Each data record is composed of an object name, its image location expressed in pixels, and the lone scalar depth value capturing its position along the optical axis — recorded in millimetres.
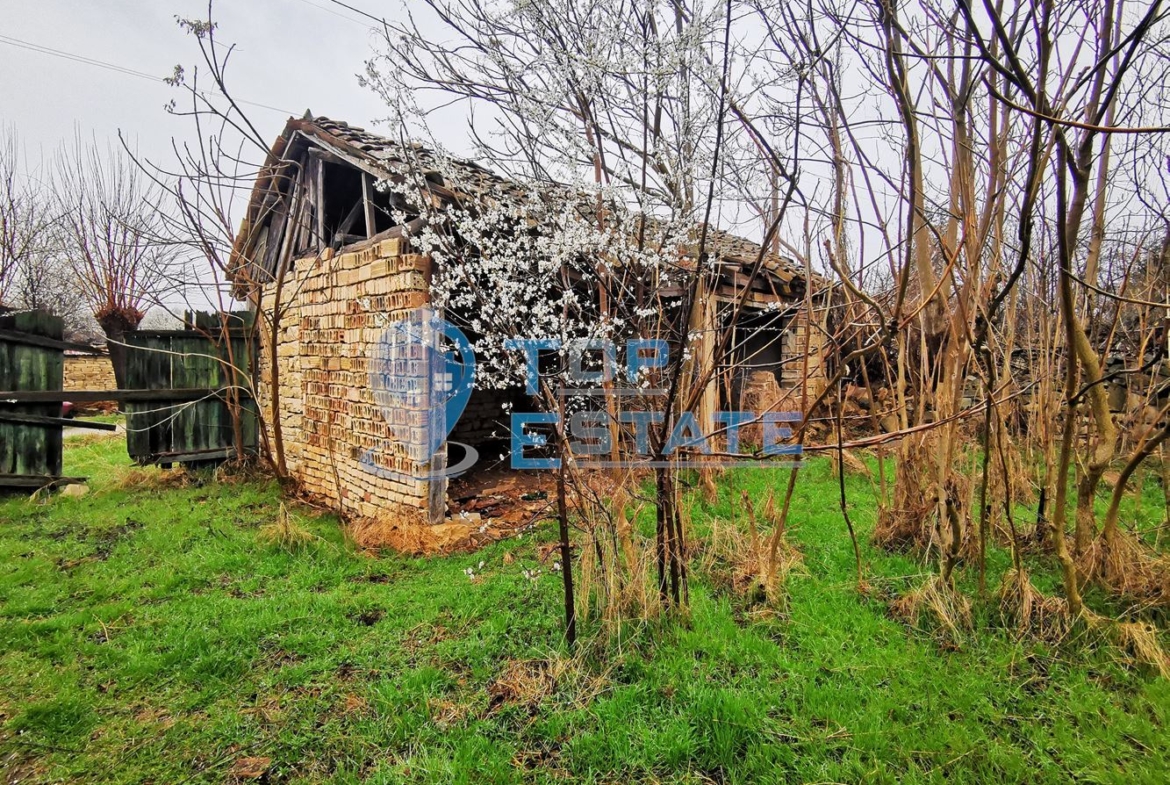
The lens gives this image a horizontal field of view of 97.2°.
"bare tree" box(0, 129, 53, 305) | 7988
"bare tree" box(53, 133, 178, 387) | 7613
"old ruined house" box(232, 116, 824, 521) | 4148
